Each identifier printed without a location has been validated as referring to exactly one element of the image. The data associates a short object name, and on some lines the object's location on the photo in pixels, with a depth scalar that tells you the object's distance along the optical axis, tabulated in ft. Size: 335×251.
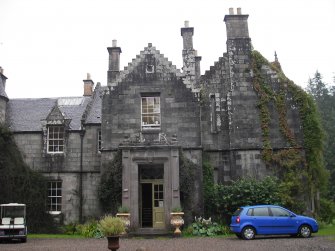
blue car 55.67
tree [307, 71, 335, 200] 135.78
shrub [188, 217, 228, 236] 65.07
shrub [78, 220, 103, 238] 66.90
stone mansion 69.05
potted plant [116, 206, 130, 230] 64.28
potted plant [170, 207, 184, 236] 63.00
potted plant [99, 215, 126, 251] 36.37
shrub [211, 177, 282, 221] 68.13
